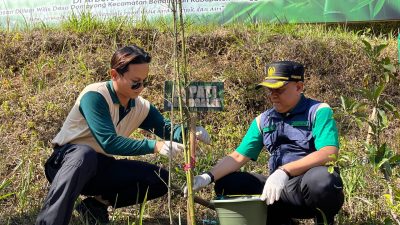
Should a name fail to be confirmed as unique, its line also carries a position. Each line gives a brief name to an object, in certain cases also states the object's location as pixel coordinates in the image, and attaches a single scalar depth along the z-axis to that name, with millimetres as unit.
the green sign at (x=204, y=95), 2789
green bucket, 2811
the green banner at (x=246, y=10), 6270
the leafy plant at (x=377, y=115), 2602
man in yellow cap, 2963
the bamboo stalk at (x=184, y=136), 2371
